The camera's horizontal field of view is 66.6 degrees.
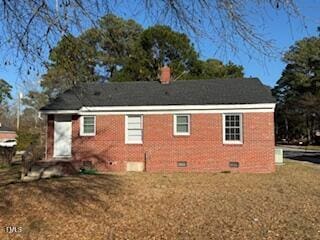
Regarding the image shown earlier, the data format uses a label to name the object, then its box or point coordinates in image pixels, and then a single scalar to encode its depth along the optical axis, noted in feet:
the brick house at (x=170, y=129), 40.18
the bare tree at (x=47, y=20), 11.22
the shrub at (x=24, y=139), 89.57
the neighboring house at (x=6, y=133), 129.44
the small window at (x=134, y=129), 42.64
